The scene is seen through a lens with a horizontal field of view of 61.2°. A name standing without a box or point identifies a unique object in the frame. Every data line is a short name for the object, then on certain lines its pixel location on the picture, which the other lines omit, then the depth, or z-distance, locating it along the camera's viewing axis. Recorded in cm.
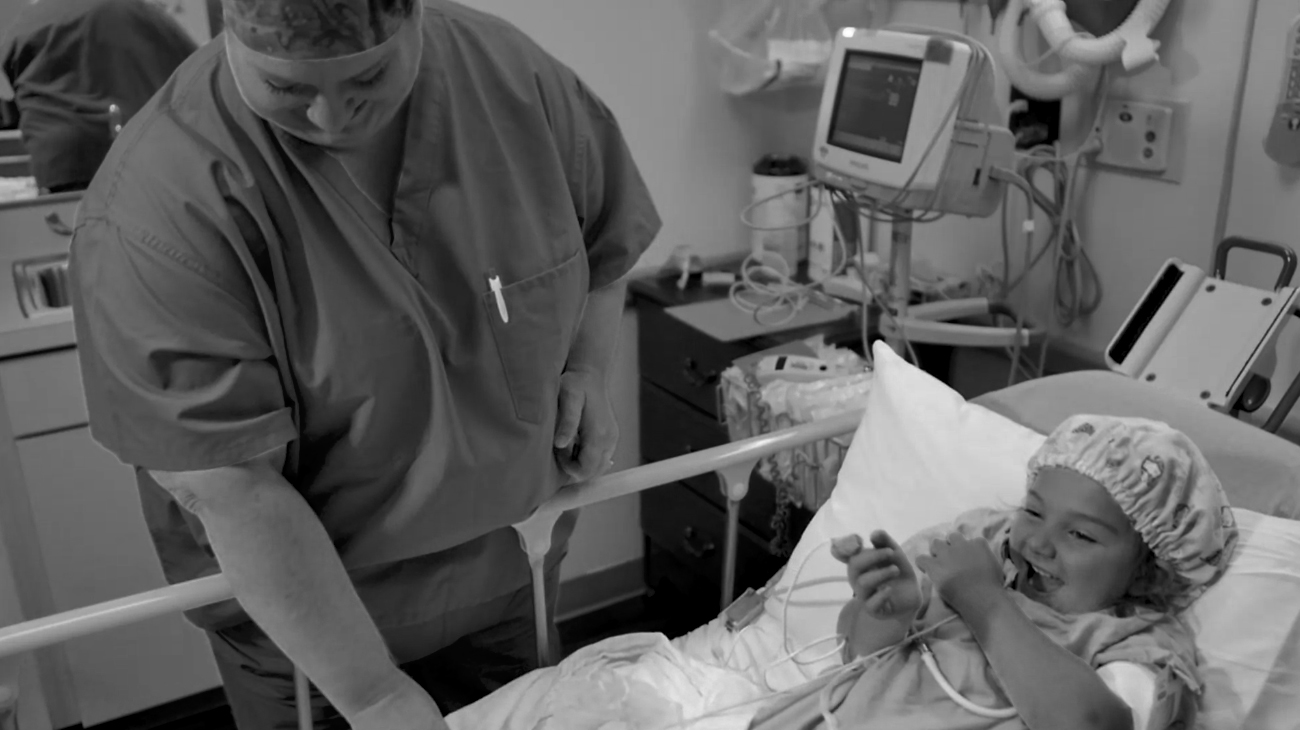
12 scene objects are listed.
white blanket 126
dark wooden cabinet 210
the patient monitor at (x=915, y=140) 179
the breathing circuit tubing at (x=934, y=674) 112
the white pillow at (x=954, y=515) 113
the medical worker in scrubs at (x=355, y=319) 88
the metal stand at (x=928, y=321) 198
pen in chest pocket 106
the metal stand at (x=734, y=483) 146
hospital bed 111
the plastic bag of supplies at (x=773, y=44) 240
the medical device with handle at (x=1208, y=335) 145
